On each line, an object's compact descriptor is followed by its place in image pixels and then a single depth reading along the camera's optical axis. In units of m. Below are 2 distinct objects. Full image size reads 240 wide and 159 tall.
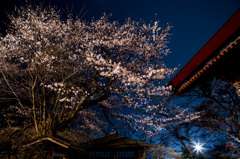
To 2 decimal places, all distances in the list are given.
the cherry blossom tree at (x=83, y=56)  9.28
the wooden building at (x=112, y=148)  10.73
